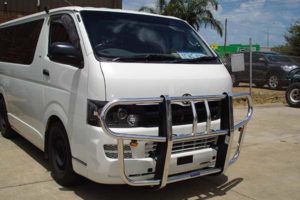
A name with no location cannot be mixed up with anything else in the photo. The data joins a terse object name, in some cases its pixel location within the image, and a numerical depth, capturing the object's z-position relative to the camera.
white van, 3.01
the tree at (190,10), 20.51
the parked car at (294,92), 9.47
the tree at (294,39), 28.38
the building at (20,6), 13.02
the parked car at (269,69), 13.83
